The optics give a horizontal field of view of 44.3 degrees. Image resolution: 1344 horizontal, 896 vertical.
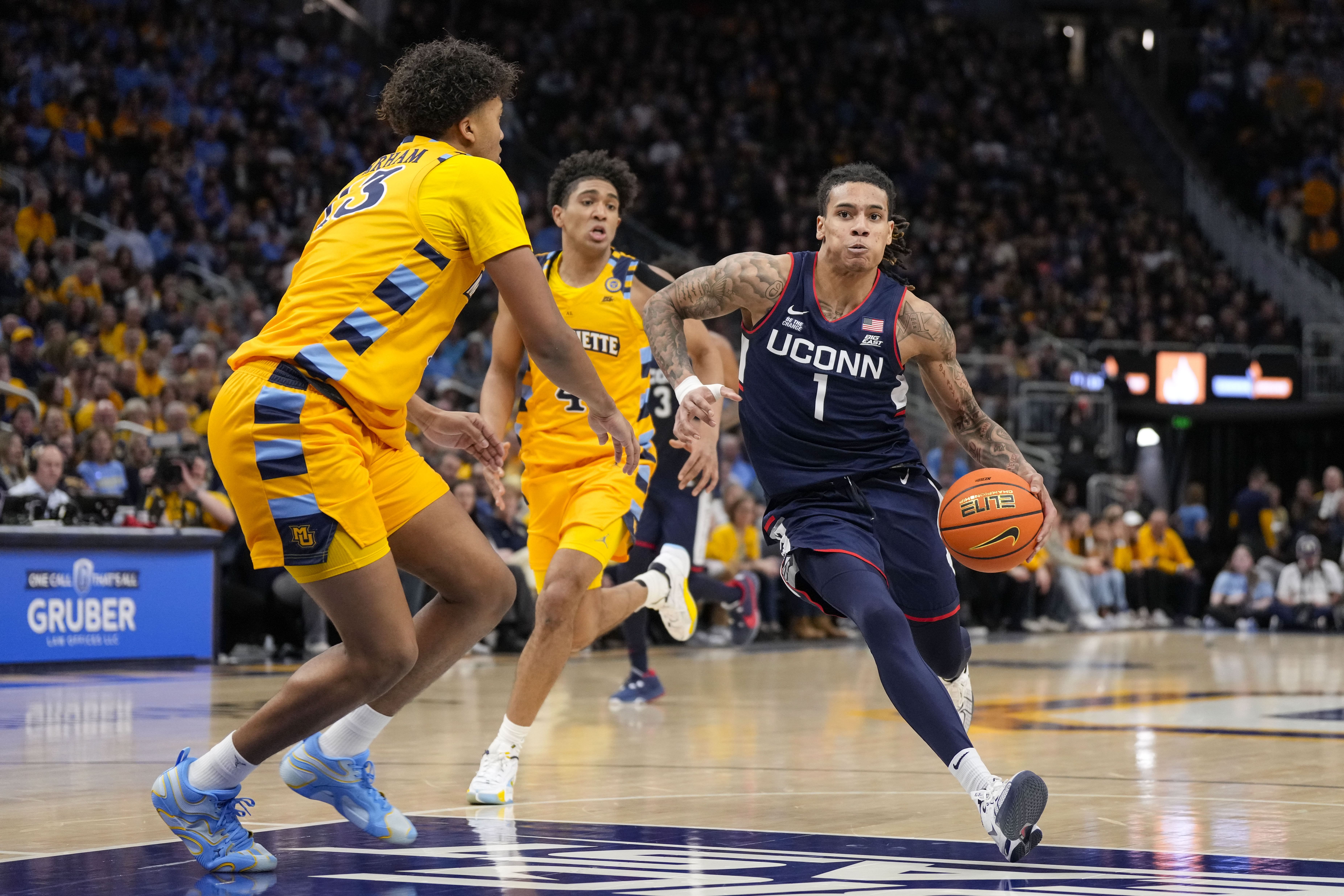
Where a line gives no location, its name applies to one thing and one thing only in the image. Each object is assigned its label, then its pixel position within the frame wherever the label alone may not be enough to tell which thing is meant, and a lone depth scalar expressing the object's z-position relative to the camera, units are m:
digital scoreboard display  22.55
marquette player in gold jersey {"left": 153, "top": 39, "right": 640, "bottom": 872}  4.04
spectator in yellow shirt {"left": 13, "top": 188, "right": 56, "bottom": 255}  15.45
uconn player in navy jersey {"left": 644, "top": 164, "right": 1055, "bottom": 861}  5.12
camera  11.70
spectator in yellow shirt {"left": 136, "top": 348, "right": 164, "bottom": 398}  13.52
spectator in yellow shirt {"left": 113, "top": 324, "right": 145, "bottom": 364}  13.75
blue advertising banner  10.39
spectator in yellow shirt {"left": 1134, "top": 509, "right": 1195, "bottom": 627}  19.86
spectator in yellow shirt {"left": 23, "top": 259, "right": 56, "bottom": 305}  14.43
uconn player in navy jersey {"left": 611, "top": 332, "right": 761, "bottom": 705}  8.48
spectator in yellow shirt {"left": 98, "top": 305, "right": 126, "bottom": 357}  14.08
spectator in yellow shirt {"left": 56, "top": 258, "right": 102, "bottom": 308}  14.58
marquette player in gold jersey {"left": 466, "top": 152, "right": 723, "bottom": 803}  6.27
